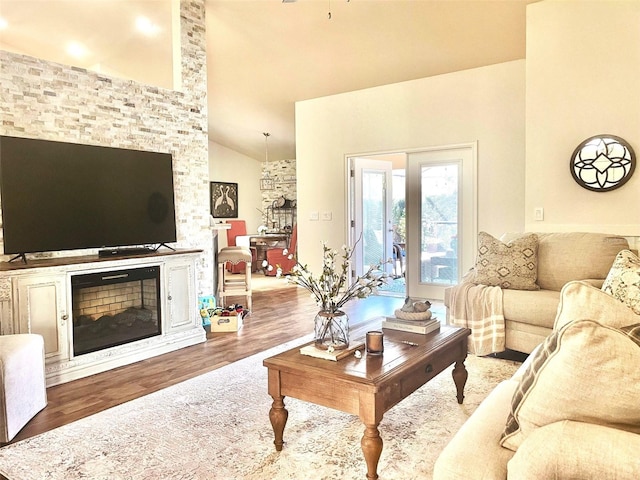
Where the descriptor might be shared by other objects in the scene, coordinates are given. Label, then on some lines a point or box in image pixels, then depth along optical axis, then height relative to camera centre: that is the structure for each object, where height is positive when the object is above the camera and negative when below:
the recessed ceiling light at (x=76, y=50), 5.63 +2.17
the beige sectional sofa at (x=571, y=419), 1.02 -0.47
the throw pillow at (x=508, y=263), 3.71 -0.34
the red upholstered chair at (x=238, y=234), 9.16 -0.21
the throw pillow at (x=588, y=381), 1.04 -0.37
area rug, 2.15 -1.11
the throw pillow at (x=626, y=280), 2.12 -0.30
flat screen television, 3.29 +0.24
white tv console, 3.10 -0.57
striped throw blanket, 3.57 -0.73
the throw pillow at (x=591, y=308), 1.31 -0.26
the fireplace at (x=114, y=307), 3.47 -0.64
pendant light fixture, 10.42 +1.00
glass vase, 2.30 -0.52
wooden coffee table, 1.96 -0.70
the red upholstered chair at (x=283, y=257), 8.83 -0.60
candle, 2.26 -0.58
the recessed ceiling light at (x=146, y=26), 5.19 +2.25
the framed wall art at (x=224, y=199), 9.74 +0.54
